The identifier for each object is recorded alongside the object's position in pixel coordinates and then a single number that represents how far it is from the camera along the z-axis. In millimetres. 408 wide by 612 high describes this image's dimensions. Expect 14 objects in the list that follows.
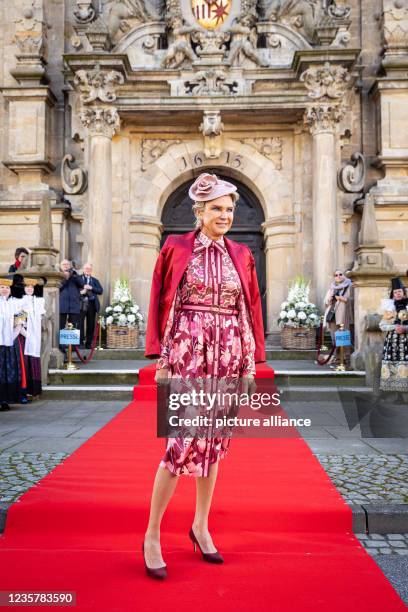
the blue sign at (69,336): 10023
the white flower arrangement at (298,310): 12062
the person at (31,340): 8547
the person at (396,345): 7844
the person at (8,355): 8141
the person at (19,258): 10453
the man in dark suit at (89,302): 11859
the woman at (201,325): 3025
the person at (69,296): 11109
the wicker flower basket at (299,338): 12164
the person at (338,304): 11055
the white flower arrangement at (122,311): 12086
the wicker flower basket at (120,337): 12102
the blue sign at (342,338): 9891
